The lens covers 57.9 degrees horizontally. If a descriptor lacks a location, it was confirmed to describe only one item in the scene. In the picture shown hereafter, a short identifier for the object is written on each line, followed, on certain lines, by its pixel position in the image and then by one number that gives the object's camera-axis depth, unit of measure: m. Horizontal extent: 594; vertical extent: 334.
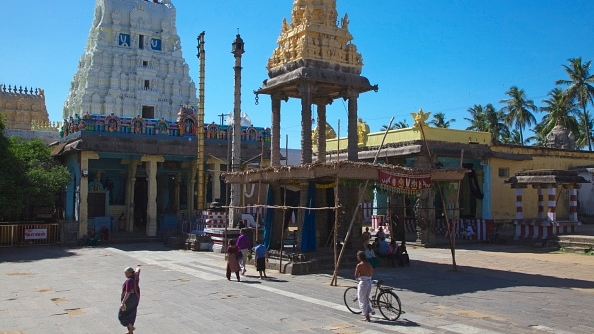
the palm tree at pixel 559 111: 47.47
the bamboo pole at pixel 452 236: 16.61
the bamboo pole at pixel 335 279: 14.40
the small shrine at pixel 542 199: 25.58
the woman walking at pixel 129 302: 8.84
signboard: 25.84
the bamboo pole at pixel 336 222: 14.69
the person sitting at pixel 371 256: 16.48
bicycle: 10.40
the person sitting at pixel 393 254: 18.23
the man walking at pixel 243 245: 16.70
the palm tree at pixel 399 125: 57.33
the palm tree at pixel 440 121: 56.00
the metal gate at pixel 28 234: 25.08
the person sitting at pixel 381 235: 19.14
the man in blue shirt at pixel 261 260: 16.02
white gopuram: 42.62
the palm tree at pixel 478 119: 54.59
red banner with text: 15.98
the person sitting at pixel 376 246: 18.63
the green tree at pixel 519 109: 51.84
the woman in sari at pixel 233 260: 15.43
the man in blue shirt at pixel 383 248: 18.47
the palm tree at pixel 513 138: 54.59
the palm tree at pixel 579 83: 46.31
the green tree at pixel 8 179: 24.61
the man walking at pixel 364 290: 10.43
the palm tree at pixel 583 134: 51.62
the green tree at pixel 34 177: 25.72
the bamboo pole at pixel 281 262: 17.07
